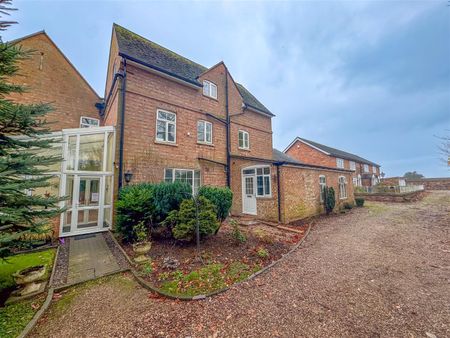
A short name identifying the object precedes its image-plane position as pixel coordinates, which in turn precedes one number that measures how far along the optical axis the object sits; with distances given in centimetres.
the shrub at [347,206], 1558
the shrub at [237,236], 654
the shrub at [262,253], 560
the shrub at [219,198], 725
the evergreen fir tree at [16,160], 359
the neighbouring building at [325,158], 2725
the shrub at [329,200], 1309
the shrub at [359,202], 1684
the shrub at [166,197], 681
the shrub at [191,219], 606
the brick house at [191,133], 899
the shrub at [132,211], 639
